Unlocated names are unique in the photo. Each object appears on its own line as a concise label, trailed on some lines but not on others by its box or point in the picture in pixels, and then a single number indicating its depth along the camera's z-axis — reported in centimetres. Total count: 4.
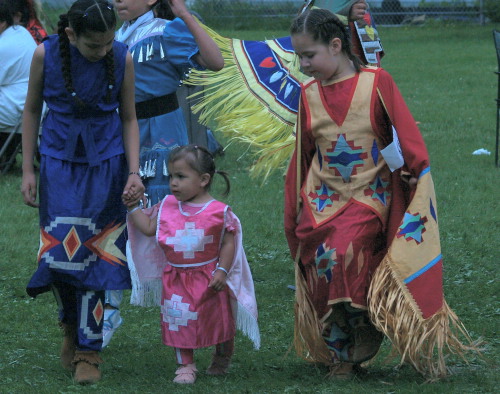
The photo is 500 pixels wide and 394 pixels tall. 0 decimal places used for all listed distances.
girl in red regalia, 734
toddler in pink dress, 750
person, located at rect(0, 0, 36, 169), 1652
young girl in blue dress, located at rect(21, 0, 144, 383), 733
